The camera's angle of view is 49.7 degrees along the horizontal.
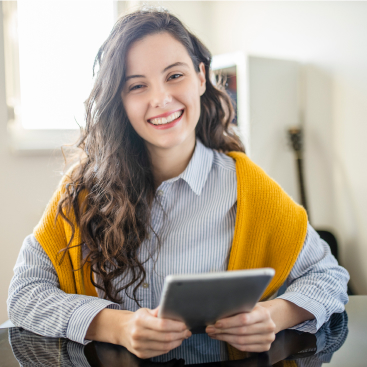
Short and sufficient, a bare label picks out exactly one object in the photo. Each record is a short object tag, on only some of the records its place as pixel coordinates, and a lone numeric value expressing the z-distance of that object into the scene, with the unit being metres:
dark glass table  0.70
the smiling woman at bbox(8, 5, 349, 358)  1.05
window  2.05
